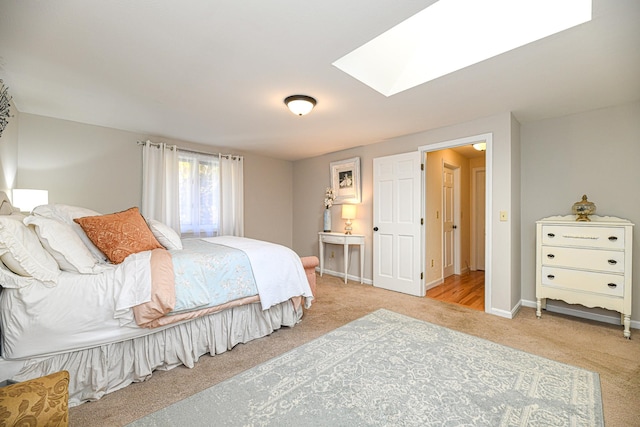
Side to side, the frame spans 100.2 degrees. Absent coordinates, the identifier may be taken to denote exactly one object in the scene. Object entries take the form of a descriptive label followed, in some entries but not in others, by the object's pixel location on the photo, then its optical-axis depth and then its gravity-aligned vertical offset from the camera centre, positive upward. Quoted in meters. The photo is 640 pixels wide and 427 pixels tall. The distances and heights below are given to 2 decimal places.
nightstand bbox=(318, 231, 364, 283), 4.29 -0.45
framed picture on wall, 4.48 +0.58
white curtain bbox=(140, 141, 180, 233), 3.75 +0.44
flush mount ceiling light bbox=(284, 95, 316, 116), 2.52 +1.05
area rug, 1.45 -1.11
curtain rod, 3.80 +1.00
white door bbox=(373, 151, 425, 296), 3.69 -0.15
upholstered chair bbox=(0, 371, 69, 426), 0.82 -0.61
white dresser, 2.48 -0.50
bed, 1.45 -0.55
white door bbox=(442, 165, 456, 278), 4.62 -0.16
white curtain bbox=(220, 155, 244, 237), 4.47 +0.31
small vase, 4.77 -0.13
